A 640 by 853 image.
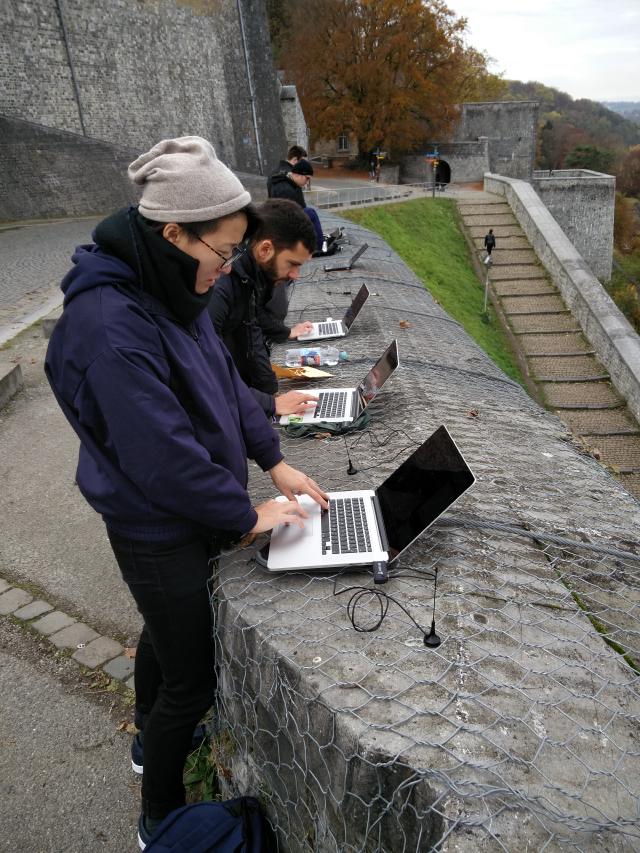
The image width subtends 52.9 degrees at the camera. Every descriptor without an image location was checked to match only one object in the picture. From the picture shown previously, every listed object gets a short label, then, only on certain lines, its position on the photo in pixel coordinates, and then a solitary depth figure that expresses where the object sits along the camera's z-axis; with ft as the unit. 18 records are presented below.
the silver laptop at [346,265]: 29.09
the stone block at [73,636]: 10.94
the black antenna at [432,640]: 6.66
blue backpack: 6.65
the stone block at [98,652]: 10.61
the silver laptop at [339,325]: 19.00
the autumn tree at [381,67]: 106.11
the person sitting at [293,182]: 24.76
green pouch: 12.57
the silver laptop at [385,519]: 7.54
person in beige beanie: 5.56
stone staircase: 35.70
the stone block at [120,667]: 10.38
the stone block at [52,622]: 11.23
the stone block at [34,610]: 11.51
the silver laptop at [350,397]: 12.79
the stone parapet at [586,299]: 39.01
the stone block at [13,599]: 11.66
